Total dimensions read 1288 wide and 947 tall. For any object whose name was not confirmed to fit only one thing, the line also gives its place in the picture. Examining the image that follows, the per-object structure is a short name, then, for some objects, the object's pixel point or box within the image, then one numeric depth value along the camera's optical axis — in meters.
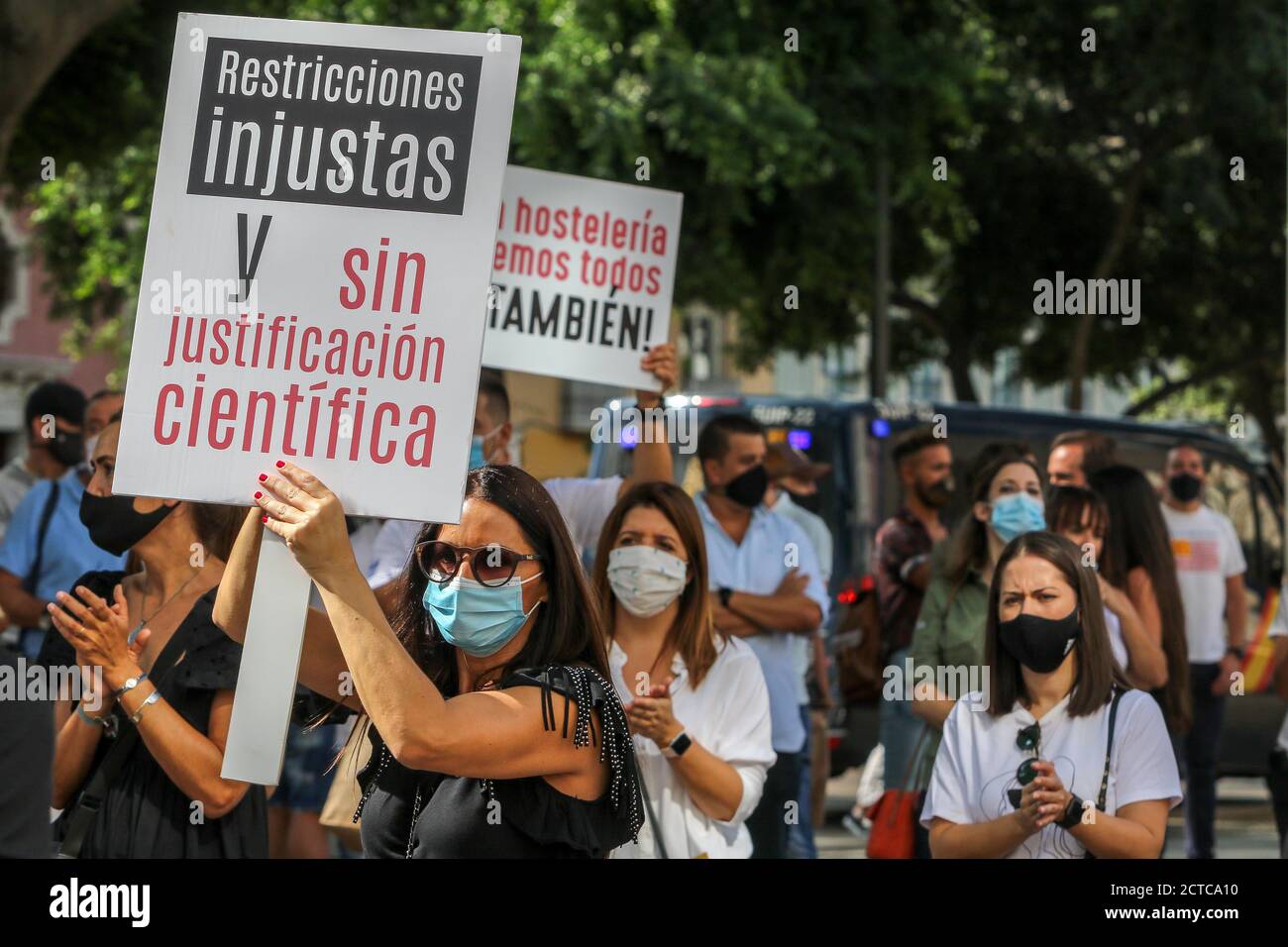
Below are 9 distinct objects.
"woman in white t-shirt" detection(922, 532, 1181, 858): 4.27
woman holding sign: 3.07
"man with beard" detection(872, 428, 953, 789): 8.02
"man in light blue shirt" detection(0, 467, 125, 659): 6.73
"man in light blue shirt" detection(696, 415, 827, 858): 6.91
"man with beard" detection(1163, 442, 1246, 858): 8.55
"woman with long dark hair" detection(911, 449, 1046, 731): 5.71
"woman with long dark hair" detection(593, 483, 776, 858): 4.75
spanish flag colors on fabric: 7.33
